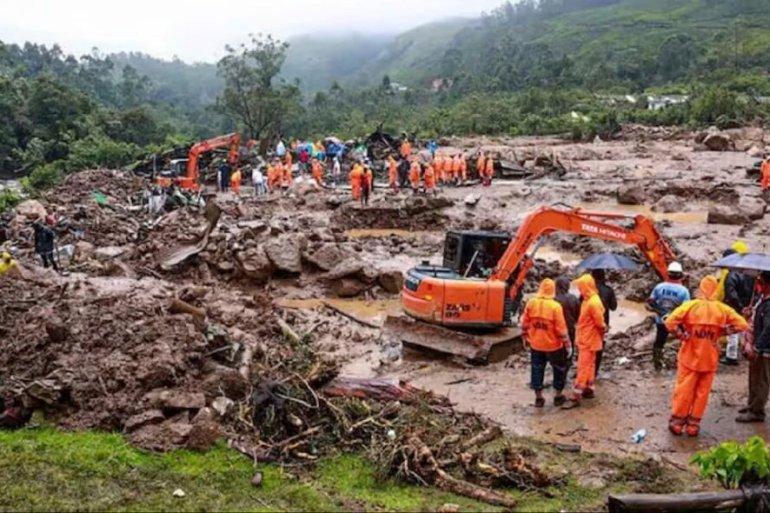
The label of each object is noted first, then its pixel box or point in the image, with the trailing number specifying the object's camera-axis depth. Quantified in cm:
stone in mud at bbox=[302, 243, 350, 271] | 1655
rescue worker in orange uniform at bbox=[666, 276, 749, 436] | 781
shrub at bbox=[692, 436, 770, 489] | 607
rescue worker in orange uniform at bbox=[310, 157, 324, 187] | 2928
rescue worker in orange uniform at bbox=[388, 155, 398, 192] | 2758
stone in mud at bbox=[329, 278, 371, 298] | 1593
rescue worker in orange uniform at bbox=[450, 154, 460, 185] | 2884
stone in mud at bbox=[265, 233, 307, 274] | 1636
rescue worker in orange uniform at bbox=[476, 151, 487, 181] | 2859
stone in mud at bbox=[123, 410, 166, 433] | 788
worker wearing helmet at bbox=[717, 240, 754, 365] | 1000
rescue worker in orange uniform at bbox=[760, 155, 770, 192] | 2409
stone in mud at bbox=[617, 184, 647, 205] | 2484
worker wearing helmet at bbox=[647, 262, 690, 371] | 981
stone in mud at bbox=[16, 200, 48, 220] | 2122
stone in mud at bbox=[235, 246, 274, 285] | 1628
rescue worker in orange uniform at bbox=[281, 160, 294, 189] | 2889
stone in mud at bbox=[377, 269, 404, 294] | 1595
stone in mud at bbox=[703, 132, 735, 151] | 3650
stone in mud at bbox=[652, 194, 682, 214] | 2330
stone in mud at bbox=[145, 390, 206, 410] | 813
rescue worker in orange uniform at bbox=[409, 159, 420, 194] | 2682
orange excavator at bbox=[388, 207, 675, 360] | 1106
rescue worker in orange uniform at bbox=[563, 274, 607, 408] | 884
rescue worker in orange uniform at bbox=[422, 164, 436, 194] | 2616
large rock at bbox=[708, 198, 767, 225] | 2002
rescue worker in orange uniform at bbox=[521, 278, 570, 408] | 882
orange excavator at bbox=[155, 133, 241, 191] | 2902
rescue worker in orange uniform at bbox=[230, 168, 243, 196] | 2822
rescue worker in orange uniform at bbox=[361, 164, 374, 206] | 2416
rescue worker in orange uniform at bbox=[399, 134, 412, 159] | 3259
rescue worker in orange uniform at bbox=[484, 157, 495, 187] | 2831
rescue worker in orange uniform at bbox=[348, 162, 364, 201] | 2411
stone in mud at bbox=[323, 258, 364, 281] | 1595
